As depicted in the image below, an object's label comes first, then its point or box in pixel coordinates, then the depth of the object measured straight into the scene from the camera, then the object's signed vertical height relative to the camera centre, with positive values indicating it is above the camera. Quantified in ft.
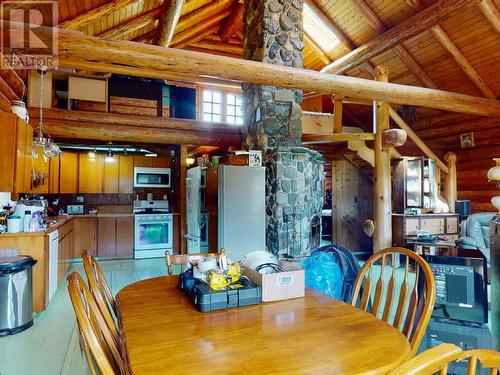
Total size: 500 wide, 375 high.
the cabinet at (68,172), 20.79 +1.48
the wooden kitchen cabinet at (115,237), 20.35 -2.65
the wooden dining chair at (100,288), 4.53 -1.47
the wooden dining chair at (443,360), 2.39 -1.27
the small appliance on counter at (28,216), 11.51 -0.74
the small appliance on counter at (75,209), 21.83 -0.94
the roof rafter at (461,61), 19.10 +8.17
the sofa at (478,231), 15.88 -1.86
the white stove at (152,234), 20.71 -2.50
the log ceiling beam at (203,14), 23.18 +13.39
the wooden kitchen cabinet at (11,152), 11.04 +1.48
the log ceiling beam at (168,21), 17.43 +10.05
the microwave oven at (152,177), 21.88 +1.23
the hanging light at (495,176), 8.17 +0.48
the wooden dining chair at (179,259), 7.39 -1.50
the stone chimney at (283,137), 15.96 +3.04
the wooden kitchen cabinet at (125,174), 22.08 +1.44
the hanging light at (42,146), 13.63 +2.15
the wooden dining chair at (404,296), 4.63 -1.67
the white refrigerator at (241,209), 14.70 -0.68
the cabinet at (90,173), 21.30 +1.47
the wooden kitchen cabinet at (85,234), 19.90 -2.40
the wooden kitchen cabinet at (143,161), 22.24 +2.33
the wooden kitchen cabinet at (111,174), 21.80 +1.42
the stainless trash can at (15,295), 9.59 -3.02
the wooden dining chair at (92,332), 3.03 -1.46
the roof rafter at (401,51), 20.20 +9.60
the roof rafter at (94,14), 15.34 +8.80
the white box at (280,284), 5.19 -1.46
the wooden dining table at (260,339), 3.24 -1.70
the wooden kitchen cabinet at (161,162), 22.44 +2.29
